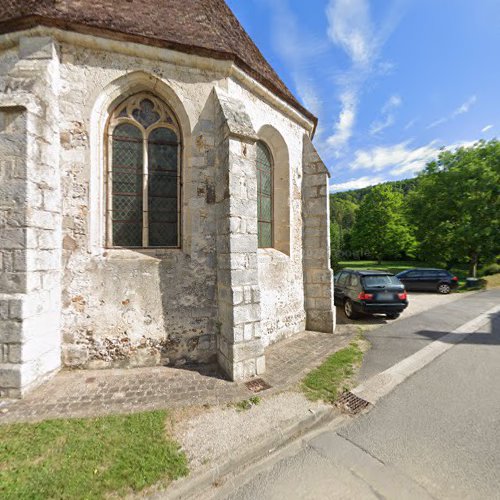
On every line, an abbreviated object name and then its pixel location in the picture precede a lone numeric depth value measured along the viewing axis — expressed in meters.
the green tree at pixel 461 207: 16.61
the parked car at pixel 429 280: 14.45
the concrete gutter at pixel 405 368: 4.02
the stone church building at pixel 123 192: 3.81
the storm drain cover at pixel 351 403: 3.61
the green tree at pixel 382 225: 29.06
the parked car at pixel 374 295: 7.90
